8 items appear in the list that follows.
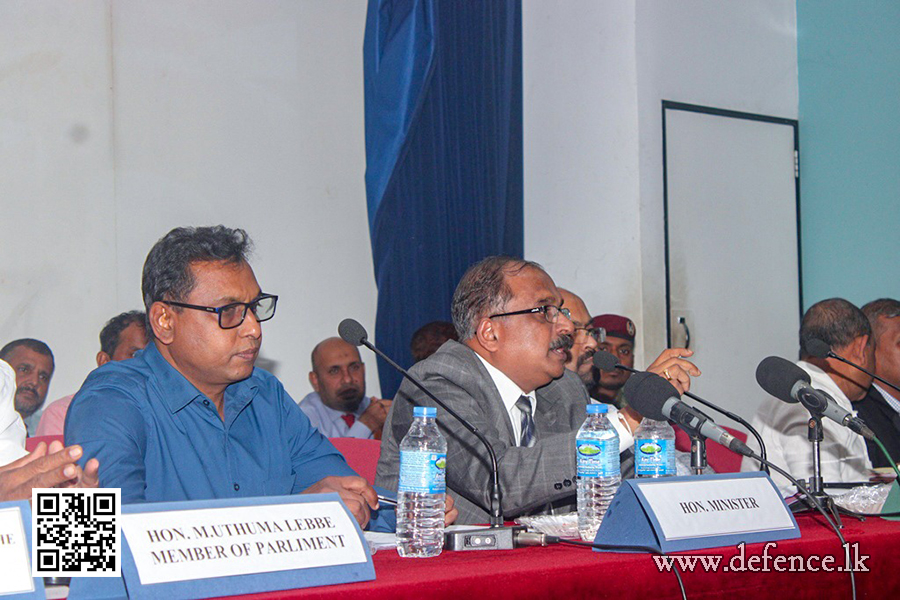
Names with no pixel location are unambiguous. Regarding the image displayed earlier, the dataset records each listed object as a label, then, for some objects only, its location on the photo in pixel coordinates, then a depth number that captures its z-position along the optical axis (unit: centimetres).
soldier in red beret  446
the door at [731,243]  500
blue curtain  425
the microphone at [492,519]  164
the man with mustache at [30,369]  398
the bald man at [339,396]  462
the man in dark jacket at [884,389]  362
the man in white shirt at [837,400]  328
